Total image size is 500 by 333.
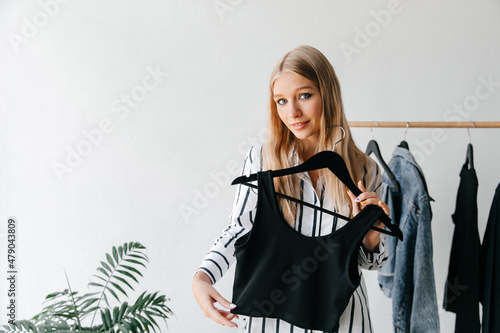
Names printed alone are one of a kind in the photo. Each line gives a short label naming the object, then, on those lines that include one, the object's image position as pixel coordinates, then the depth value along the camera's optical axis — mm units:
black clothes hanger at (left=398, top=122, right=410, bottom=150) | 1504
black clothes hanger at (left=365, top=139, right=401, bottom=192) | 1443
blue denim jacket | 1326
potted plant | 1137
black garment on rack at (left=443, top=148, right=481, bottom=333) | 1351
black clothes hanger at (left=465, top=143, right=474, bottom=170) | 1450
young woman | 929
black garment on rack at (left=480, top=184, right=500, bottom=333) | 1323
